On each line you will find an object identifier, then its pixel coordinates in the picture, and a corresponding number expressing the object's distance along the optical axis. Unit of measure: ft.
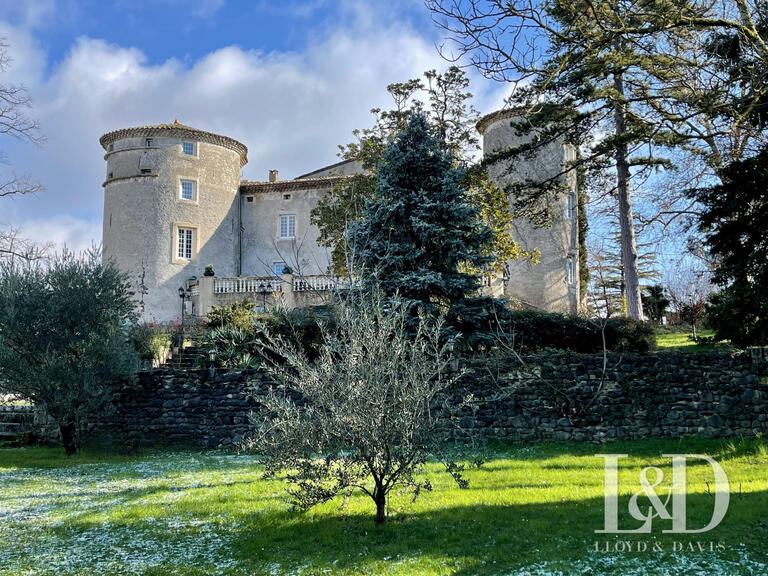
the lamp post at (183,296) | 68.12
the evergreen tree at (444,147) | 72.95
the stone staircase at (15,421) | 51.88
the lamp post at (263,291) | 83.87
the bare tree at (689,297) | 79.71
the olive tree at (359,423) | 23.25
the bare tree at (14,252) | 50.72
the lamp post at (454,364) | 45.89
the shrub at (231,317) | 64.14
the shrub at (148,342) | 57.57
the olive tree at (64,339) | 45.78
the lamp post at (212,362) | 50.62
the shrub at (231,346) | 55.47
